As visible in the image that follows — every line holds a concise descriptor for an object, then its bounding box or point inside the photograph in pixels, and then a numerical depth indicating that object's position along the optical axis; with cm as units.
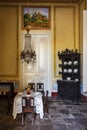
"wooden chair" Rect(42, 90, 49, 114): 344
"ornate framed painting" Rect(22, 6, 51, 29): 541
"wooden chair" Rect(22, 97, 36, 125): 285
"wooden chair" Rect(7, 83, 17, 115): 339
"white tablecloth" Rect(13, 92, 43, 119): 311
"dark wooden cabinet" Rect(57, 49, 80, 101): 483
